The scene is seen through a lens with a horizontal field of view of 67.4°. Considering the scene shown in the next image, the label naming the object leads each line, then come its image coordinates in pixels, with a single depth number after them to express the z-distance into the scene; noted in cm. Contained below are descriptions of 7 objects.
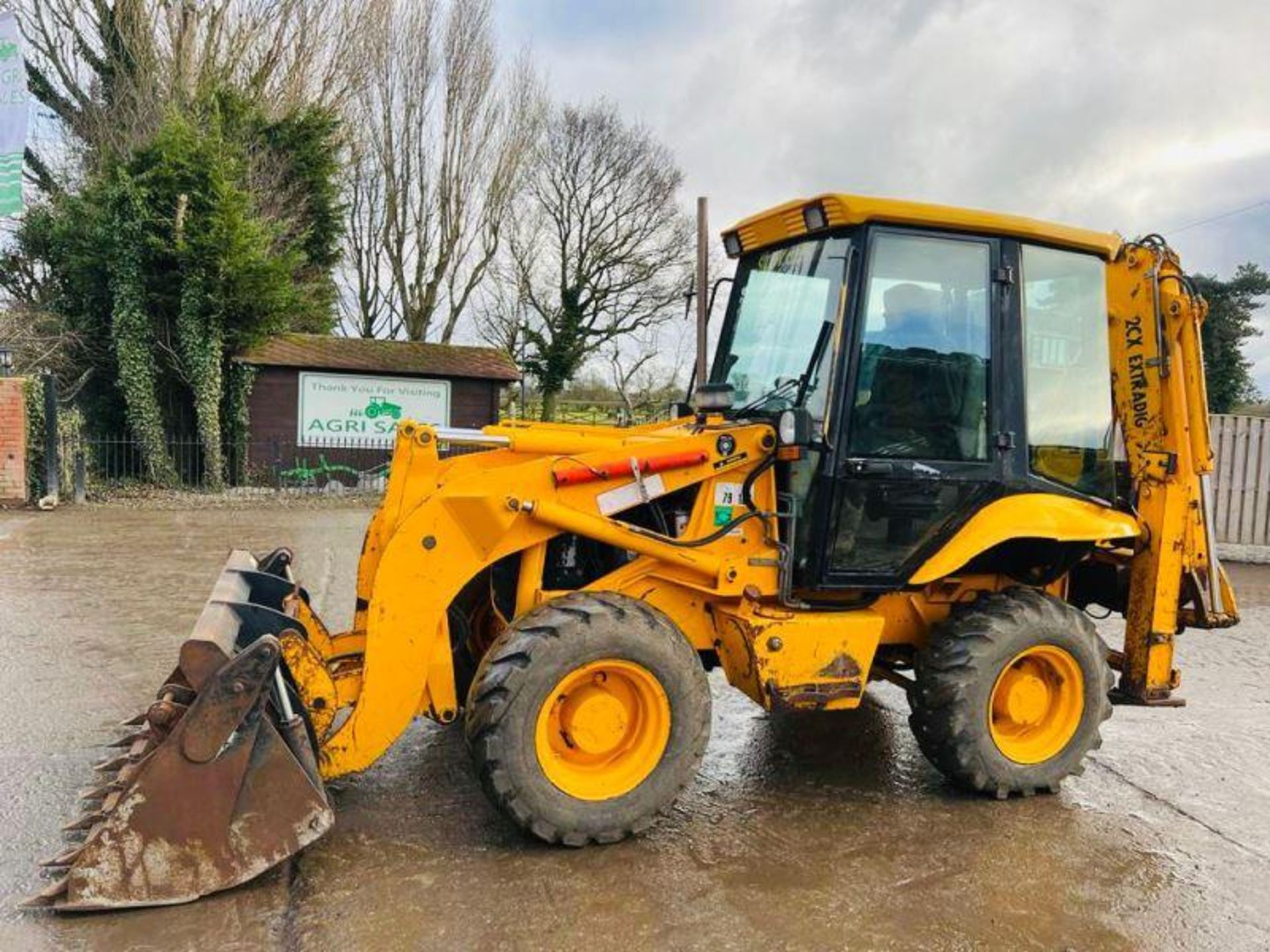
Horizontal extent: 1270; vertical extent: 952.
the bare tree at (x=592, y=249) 2822
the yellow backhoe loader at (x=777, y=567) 319
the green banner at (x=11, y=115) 1295
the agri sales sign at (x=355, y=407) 1766
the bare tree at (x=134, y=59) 1830
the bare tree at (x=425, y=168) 2498
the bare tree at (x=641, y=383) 2930
